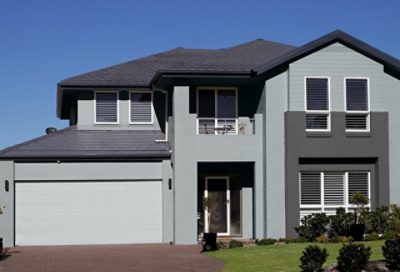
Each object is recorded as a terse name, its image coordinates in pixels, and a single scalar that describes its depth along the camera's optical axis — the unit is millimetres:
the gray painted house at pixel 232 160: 28328
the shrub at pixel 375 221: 27359
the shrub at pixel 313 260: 18062
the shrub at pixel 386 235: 24762
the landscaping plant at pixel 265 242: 26156
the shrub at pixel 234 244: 25422
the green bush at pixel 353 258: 17359
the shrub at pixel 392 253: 17719
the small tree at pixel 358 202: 27203
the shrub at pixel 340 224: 27344
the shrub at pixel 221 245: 25609
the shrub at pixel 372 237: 26281
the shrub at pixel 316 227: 27328
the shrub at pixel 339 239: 25716
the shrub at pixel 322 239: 25969
